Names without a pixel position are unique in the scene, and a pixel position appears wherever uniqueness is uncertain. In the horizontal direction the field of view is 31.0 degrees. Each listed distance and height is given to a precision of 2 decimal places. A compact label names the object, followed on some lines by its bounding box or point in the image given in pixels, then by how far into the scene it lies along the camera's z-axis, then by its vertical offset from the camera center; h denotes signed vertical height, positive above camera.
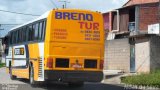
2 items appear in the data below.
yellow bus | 11.76 +0.11
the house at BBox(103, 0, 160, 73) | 19.14 +0.64
